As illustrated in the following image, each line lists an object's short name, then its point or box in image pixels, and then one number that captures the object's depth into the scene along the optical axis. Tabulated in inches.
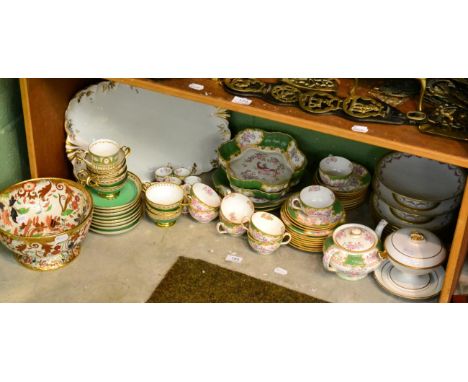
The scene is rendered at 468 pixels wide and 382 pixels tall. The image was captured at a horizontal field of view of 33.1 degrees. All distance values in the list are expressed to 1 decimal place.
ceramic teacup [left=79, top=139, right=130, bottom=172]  101.9
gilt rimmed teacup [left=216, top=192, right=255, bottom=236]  102.6
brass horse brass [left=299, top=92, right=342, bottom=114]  88.7
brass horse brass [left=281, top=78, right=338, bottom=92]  92.8
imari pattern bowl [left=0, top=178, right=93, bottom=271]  94.8
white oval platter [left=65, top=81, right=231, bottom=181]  112.7
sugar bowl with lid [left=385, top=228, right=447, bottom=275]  92.8
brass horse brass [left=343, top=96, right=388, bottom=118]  87.7
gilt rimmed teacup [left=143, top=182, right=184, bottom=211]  105.3
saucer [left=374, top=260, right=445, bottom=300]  94.7
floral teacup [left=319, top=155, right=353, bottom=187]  107.0
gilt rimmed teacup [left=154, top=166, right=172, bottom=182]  111.5
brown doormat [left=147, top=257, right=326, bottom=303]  94.7
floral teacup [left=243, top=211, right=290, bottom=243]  99.0
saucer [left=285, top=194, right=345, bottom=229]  99.9
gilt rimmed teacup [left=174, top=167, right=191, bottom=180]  112.1
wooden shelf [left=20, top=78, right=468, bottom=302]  83.4
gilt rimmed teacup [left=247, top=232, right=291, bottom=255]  99.4
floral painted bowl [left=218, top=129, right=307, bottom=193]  109.3
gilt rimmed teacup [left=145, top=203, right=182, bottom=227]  103.9
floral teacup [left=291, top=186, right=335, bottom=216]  100.9
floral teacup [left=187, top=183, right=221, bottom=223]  104.3
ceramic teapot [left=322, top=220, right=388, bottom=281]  94.8
